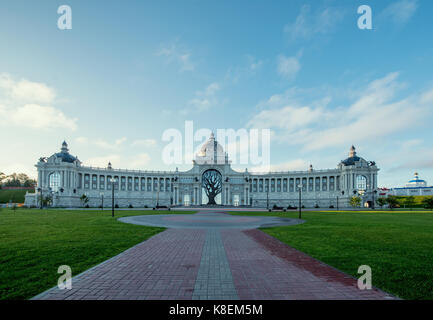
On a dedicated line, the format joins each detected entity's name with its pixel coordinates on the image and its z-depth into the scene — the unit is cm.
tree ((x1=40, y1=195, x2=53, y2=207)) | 6961
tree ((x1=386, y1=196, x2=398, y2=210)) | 6529
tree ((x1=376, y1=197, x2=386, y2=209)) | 6894
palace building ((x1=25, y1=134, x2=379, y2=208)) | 9000
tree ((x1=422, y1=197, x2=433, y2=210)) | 5462
